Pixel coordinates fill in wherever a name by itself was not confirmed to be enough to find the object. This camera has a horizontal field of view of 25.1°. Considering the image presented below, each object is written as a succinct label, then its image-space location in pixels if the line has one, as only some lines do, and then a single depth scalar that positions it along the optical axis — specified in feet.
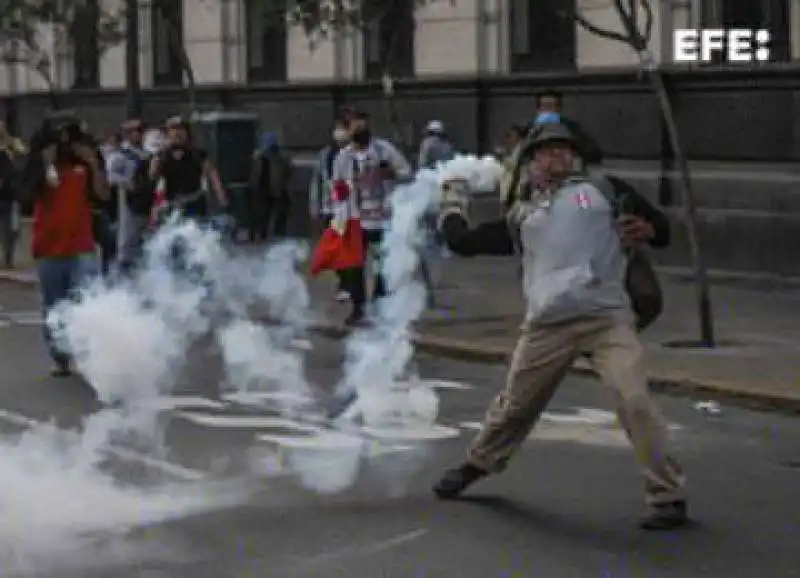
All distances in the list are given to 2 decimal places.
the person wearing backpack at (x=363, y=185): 49.49
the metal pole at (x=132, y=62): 74.33
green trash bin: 83.66
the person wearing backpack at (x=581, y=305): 25.71
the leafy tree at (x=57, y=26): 84.99
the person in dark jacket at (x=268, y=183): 81.51
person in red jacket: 42.09
